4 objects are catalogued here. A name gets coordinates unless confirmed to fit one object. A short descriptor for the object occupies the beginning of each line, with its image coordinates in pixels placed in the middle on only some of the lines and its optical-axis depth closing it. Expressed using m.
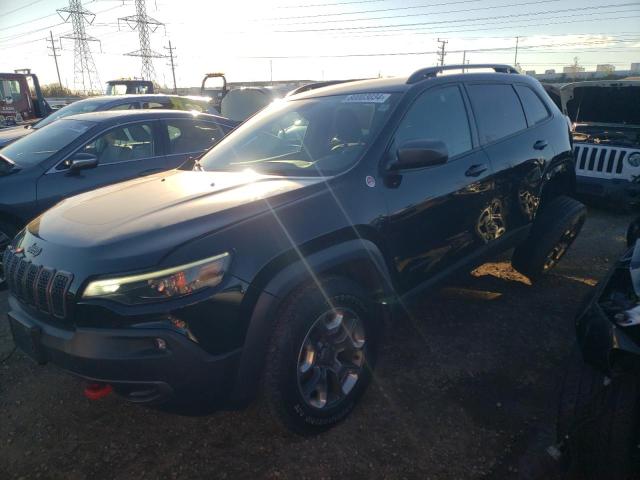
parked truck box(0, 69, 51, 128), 13.42
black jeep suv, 1.94
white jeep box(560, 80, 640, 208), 6.43
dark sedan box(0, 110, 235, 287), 4.48
